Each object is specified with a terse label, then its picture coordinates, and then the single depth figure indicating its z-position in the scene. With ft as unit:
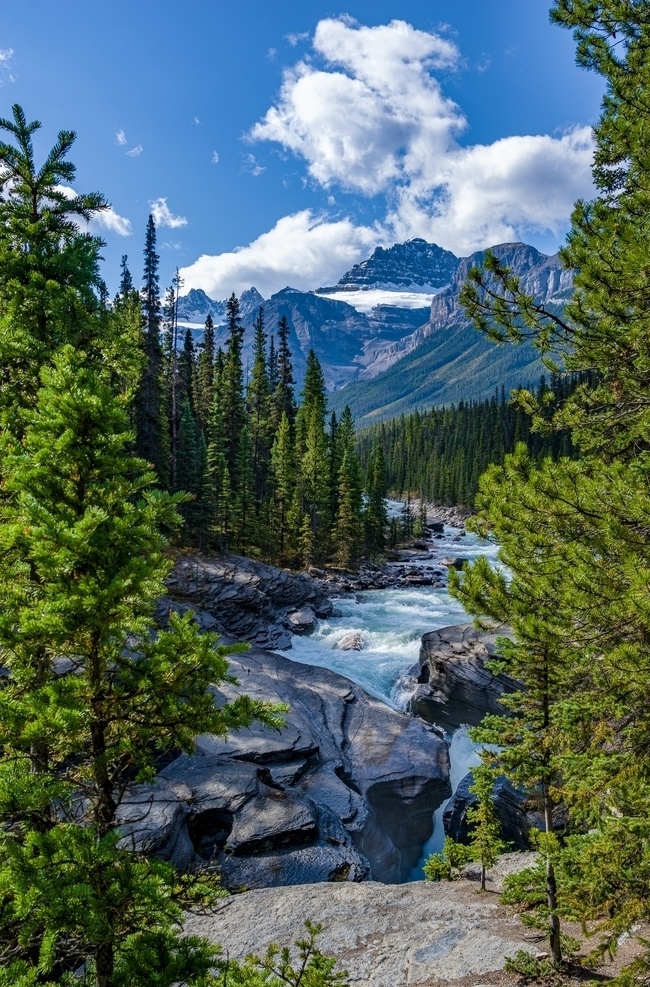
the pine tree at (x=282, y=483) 156.76
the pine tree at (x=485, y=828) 32.65
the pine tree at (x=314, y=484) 159.63
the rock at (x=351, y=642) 96.13
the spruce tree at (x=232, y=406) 156.32
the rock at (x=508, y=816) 46.70
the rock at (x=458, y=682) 70.23
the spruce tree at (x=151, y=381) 115.14
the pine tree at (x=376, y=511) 186.09
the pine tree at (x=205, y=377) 170.71
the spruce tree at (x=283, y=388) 192.13
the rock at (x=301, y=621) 107.04
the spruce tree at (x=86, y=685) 12.10
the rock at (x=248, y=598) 100.89
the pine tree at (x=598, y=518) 16.51
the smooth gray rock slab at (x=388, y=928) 26.25
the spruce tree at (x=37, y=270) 22.31
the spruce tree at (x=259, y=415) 170.81
